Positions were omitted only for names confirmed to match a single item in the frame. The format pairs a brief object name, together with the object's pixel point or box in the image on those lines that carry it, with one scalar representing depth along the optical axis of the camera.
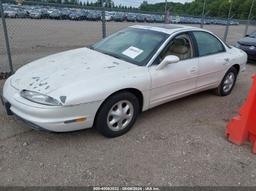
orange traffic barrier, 3.18
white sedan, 2.82
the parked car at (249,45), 8.79
